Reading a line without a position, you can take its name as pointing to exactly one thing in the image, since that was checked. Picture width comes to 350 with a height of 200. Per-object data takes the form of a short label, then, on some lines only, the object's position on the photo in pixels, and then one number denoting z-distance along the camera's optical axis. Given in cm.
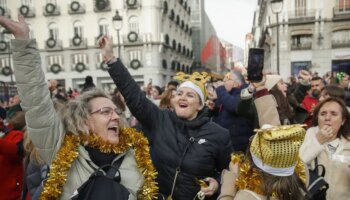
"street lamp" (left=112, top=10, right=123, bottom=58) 1677
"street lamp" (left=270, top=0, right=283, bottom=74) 1294
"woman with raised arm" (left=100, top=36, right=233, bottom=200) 308
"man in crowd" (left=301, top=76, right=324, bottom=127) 685
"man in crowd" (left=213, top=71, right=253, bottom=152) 504
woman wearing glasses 226
